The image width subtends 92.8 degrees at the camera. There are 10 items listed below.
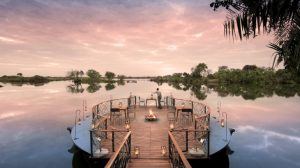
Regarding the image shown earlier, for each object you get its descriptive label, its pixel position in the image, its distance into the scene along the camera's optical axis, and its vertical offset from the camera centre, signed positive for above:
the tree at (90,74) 105.90 +5.33
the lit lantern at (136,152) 6.19 -3.07
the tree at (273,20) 3.07 +1.41
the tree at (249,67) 94.40 +9.56
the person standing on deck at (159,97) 13.73 -1.54
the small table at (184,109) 11.09 -2.16
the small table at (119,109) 10.94 -2.12
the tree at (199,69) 76.41 +6.49
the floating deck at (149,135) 6.86 -3.13
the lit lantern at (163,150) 6.31 -3.11
